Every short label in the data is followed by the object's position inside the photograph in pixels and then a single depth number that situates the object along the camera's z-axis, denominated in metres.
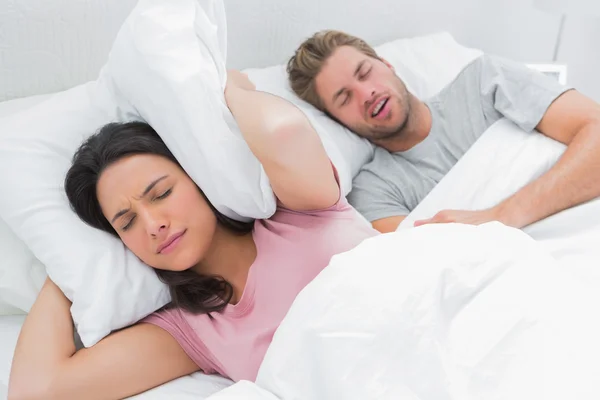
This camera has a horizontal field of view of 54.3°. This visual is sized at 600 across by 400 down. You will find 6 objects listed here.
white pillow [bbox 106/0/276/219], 0.91
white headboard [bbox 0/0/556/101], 1.16
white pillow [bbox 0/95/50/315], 0.98
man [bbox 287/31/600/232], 1.28
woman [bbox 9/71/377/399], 0.86
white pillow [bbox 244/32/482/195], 1.35
